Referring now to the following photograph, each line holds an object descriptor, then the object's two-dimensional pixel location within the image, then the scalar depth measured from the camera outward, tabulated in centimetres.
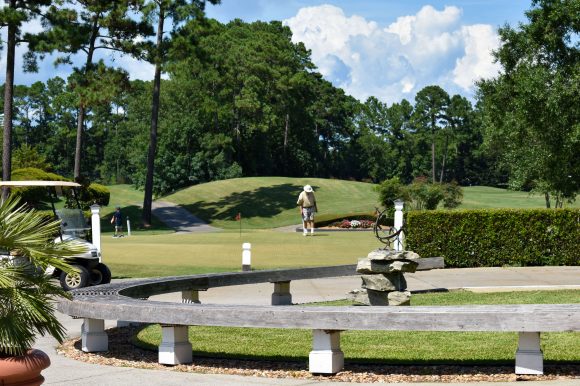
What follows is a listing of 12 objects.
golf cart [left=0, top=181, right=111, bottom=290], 1716
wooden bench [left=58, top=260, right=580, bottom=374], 790
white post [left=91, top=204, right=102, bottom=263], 2025
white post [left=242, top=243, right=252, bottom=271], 2127
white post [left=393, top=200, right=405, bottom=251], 2223
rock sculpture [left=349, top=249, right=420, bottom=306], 1455
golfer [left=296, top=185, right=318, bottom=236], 3853
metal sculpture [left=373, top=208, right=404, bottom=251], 1518
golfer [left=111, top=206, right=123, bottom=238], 4400
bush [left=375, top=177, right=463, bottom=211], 5056
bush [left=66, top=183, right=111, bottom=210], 4774
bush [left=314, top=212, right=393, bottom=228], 5084
